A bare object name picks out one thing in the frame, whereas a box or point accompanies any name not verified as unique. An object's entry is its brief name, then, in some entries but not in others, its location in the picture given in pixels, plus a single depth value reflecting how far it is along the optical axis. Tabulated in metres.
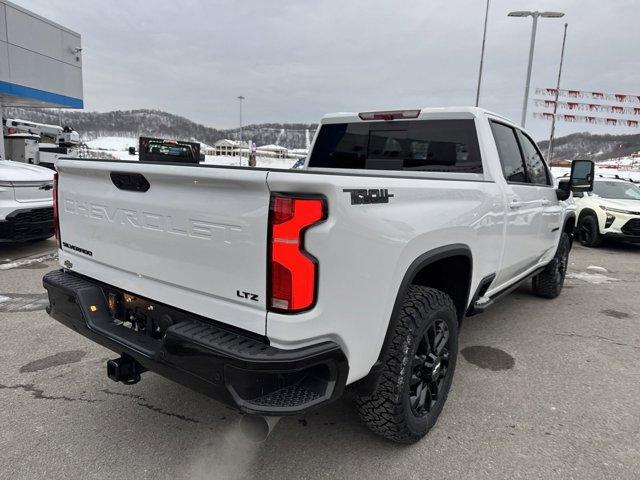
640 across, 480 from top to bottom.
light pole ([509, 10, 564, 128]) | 15.42
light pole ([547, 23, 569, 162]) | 22.02
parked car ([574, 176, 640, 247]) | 9.14
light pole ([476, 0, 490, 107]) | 17.75
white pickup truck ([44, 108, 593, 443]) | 1.74
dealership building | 15.69
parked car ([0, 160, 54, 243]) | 6.12
